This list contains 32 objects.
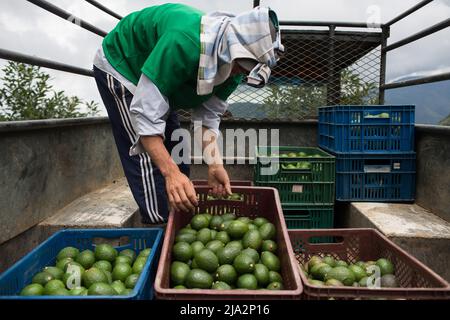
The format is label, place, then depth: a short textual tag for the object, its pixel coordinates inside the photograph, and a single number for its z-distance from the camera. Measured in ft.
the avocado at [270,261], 5.65
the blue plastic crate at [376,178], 10.61
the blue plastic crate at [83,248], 4.88
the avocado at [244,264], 5.49
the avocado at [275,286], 5.04
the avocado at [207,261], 5.61
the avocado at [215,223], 7.02
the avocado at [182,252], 5.75
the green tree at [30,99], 12.10
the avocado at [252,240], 6.14
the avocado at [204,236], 6.43
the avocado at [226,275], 5.41
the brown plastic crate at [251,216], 4.12
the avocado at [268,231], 6.42
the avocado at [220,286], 5.07
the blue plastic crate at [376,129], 10.61
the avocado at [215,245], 6.10
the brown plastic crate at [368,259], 4.42
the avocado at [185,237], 6.23
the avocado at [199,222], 6.92
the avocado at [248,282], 5.13
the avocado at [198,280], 5.12
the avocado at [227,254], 5.83
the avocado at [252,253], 5.79
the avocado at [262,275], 5.30
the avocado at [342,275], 5.49
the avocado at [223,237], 6.52
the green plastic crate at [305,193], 10.41
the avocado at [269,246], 6.14
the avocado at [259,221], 6.86
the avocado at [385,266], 5.90
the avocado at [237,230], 6.63
